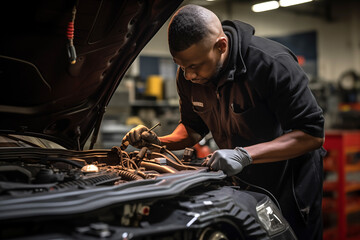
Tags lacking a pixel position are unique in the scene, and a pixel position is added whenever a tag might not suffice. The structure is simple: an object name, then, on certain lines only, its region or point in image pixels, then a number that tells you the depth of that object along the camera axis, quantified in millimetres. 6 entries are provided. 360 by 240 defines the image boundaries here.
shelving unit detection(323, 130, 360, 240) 3687
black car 988
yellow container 6168
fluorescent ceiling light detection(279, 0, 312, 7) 6286
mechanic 1589
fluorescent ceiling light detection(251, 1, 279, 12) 6802
